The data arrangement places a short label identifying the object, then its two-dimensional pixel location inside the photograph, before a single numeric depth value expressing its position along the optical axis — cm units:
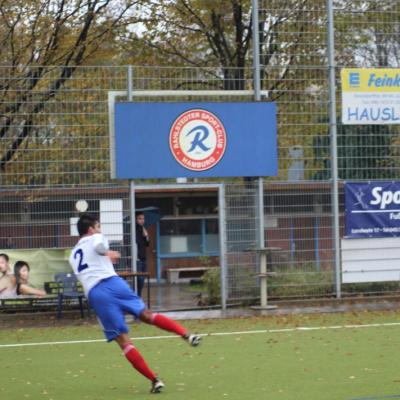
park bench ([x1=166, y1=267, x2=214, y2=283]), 3045
